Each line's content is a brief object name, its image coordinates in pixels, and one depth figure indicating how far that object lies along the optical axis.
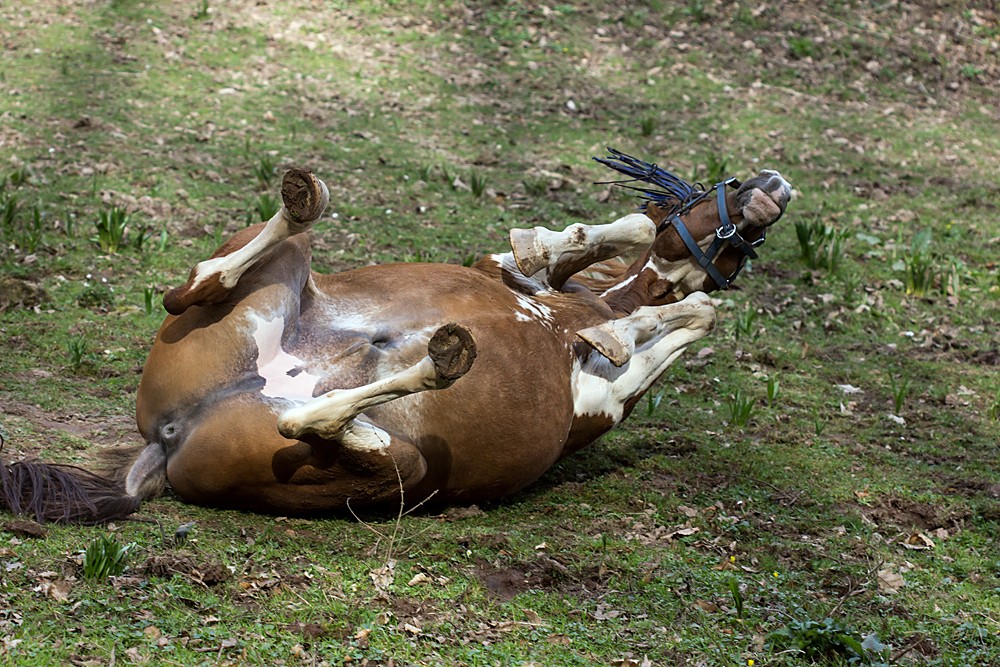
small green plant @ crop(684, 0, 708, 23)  18.56
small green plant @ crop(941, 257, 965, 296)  11.09
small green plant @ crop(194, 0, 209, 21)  15.86
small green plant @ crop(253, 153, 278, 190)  11.38
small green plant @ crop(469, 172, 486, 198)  12.02
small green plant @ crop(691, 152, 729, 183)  12.74
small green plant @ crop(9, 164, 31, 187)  10.69
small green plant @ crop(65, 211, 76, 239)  9.89
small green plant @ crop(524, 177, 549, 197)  12.57
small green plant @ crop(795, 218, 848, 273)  11.19
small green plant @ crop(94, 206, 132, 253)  9.77
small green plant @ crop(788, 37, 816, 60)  17.92
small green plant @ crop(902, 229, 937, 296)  11.06
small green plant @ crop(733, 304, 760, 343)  9.98
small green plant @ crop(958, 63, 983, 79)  18.19
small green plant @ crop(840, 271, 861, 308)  10.77
